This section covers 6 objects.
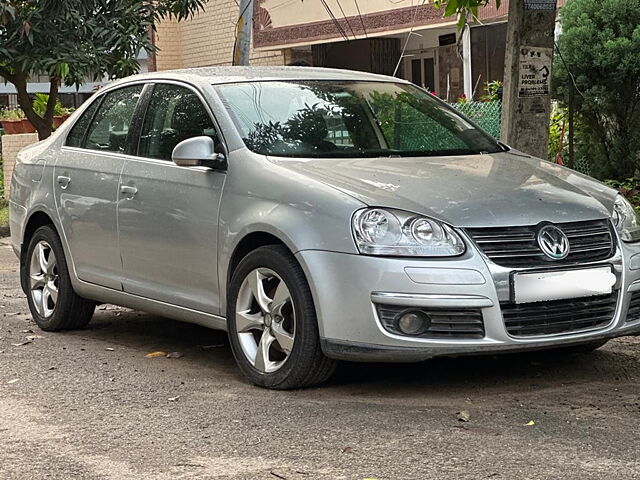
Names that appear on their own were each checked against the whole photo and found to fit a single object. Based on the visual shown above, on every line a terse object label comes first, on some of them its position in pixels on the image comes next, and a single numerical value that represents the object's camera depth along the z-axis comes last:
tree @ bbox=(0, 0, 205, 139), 14.98
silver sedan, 5.59
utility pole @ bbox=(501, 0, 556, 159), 8.34
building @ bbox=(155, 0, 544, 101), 20.39
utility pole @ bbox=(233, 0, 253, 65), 13.16
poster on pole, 8.40
